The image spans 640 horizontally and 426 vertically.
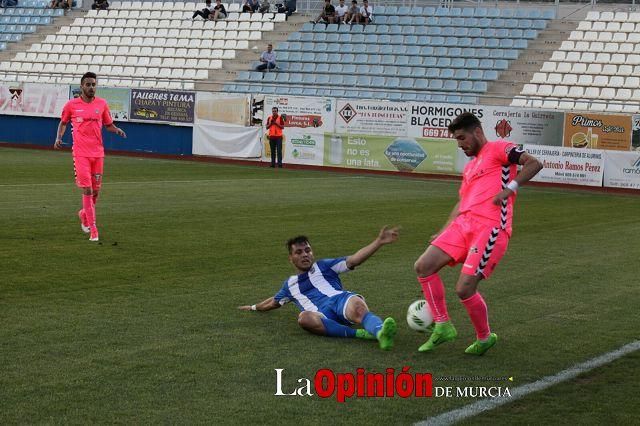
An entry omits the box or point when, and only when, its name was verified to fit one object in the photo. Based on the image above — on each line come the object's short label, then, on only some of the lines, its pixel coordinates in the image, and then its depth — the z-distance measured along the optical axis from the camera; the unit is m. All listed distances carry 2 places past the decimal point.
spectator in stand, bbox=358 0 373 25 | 41.22
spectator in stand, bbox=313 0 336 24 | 41.62
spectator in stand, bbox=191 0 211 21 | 44.59
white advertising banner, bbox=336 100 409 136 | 33.28
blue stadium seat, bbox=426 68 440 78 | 37.38
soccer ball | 8.23
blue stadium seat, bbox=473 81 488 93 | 35.85
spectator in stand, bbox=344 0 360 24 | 41.34
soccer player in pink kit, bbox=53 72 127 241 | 14.60
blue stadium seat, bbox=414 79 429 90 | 36.84
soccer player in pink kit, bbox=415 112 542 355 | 7.87
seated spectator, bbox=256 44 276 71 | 39.69
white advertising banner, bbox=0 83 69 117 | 38.22
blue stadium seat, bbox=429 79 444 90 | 36.72
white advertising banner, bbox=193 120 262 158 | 35.09
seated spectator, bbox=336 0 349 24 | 41.64
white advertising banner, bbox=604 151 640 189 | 29.33
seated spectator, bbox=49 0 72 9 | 48.94
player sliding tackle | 8.48
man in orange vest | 33.47
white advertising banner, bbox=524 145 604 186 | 29.80
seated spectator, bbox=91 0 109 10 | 48.19
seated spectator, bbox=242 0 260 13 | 44.34
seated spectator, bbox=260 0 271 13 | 43.97
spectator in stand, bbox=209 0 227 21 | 44.25
